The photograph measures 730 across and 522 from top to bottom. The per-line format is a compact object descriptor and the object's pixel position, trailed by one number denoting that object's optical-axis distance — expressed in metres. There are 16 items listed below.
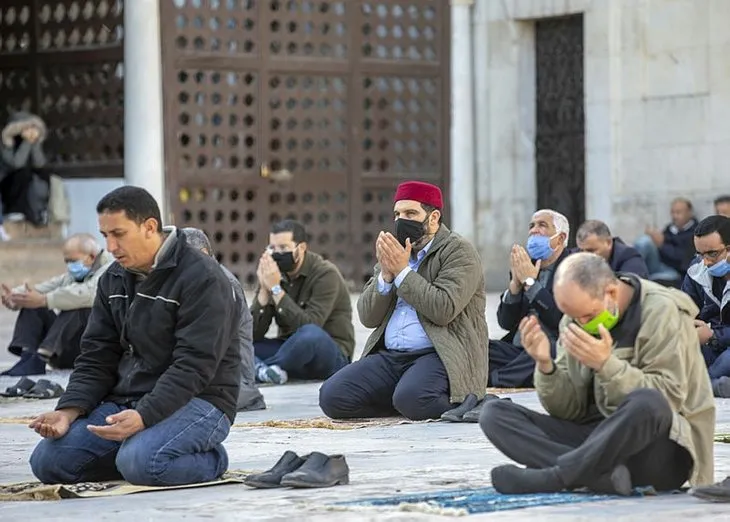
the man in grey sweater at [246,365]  18.95
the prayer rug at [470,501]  12.05
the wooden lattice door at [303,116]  38.09
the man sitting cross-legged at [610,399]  12.11
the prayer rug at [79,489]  13.50
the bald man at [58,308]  25.14
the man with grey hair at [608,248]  23.06
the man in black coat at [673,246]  35.44
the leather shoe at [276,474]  13.48
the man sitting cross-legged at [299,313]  23.58
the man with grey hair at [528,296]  20.20
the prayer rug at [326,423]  18.61
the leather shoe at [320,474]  13.45
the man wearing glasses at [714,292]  20.28
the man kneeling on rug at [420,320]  18.44
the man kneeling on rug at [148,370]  13.55
